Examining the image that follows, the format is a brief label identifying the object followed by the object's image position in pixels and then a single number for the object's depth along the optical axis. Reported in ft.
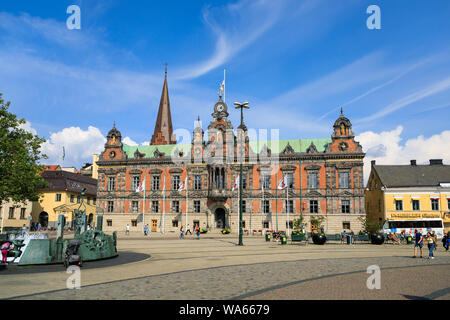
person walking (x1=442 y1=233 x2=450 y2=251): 88.34
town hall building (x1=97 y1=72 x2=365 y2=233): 173.78
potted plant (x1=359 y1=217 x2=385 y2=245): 107.34
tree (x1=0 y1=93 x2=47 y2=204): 104.73
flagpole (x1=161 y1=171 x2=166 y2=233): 184.85
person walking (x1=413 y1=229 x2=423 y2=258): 69.72
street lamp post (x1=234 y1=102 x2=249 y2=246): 97.90
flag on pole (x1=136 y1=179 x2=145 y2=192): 167.86
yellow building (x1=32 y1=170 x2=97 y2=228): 209.97
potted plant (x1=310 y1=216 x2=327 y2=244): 158.92
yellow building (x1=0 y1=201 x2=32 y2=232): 201.26
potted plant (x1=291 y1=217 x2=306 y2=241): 106.86
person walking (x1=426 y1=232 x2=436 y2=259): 67.05
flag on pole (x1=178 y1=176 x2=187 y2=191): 168.33
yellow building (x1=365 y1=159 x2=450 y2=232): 162.71
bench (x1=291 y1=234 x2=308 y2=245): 106.73
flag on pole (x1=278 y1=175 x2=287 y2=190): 149.75
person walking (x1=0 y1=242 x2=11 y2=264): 52.19
